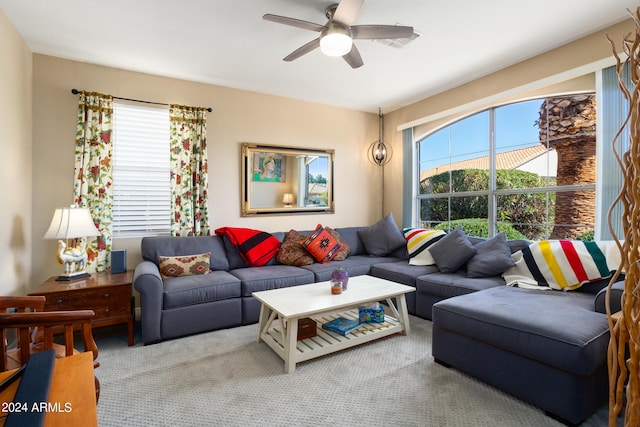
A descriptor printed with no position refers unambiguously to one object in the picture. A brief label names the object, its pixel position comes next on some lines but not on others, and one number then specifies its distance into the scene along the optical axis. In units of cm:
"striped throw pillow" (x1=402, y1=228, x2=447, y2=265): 367
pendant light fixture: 505
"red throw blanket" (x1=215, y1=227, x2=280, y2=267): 362
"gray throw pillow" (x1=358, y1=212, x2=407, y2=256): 421
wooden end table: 247
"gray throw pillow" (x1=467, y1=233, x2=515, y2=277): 298
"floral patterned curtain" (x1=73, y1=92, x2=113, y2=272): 314
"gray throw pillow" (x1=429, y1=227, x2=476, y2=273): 323
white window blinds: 338
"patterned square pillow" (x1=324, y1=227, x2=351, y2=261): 398
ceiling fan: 212
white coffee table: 220
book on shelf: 255
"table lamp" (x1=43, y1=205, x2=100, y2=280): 267
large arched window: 309
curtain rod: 311
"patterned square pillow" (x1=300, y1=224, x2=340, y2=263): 382
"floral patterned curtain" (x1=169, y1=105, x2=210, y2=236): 358
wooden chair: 135
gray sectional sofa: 167
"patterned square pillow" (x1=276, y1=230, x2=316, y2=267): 371
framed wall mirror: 407
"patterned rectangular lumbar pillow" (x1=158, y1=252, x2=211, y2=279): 314
